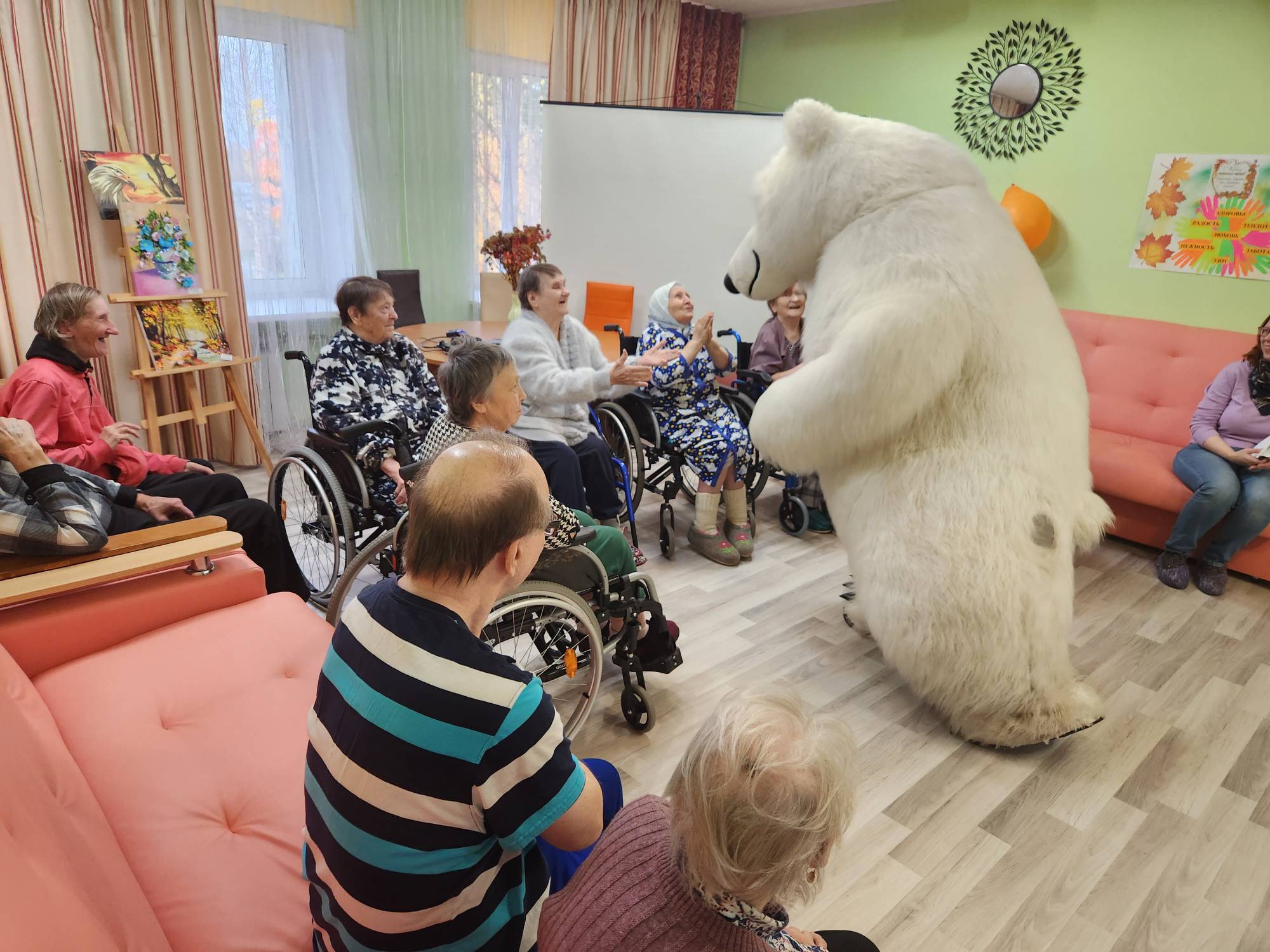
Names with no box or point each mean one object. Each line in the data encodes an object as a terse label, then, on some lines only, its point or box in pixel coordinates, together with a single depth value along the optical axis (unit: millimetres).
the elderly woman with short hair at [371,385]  2311
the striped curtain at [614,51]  4465
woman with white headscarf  2969
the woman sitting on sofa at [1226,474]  2859
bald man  795
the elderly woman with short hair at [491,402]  1785
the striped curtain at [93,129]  2932
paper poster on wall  3242
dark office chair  4008
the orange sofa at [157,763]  858
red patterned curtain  4840
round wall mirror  3789
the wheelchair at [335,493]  2225
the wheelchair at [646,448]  2984
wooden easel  3162
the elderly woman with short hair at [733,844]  718
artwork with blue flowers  3104
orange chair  4285
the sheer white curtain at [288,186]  3615
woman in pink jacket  2062
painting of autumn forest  3201
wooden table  3598
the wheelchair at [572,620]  1668
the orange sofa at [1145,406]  3078
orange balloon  3695
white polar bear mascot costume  1767
